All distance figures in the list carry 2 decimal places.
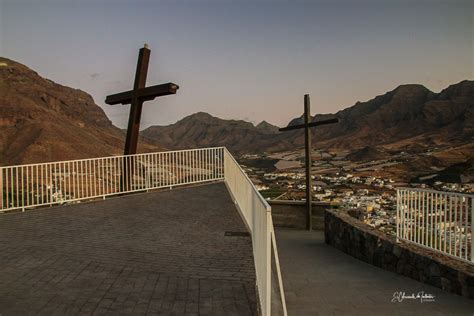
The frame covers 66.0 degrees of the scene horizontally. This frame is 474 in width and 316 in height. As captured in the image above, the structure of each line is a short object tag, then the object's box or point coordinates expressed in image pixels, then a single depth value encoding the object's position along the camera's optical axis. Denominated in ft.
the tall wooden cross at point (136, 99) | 36.63
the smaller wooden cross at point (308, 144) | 43.32
